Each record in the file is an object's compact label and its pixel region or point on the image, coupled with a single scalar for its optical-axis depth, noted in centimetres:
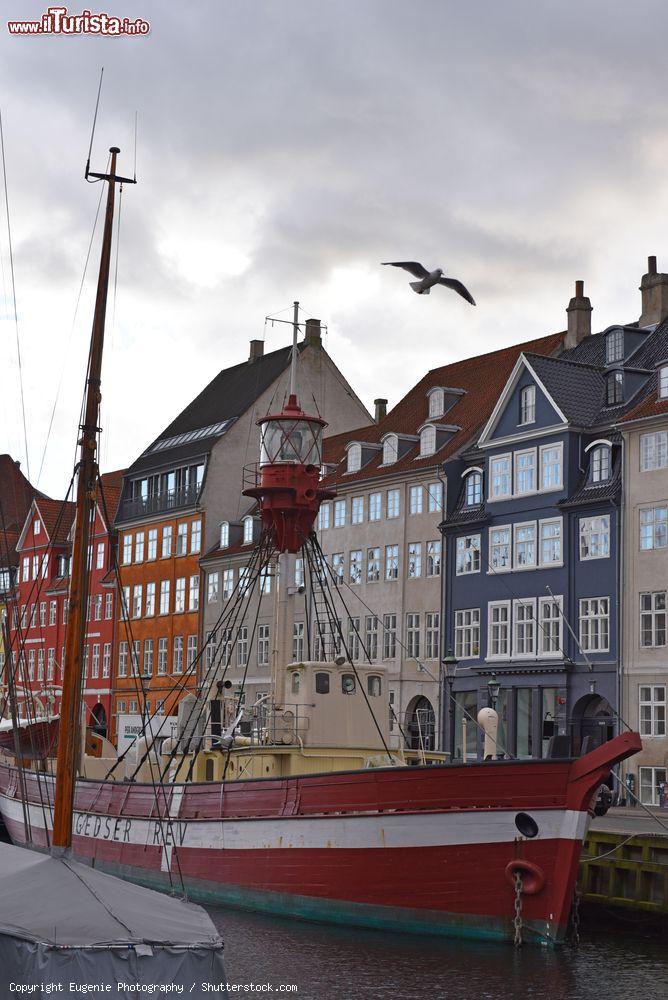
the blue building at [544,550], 4784
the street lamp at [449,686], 5350
